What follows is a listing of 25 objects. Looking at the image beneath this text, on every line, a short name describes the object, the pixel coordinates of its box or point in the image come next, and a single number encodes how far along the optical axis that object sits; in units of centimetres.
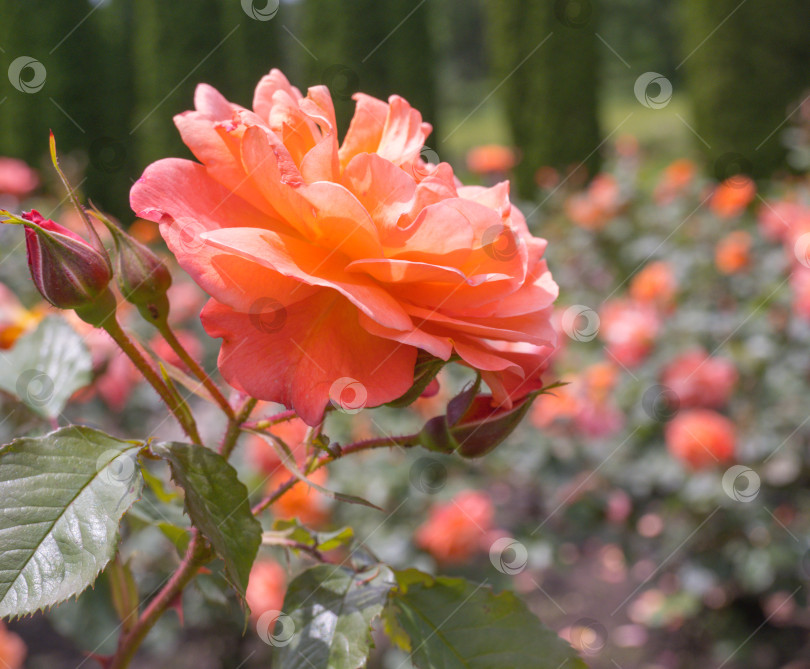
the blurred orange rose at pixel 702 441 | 154
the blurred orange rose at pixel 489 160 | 343
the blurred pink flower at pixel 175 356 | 51
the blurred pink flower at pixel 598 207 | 309
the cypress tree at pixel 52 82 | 521
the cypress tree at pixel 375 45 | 522
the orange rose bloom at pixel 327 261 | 36
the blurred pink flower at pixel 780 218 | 202
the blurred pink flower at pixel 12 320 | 85
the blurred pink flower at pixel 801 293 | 161
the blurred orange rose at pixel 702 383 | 169
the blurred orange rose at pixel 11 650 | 132
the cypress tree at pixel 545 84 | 526
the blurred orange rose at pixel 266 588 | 153
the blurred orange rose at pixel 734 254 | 219
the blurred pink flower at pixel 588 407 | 167
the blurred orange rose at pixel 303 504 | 143
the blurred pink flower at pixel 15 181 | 261
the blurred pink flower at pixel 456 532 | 142
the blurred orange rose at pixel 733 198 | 245
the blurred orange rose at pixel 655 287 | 213
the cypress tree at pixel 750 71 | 480
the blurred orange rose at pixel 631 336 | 190
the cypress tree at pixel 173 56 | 570
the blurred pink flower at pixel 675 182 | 299
